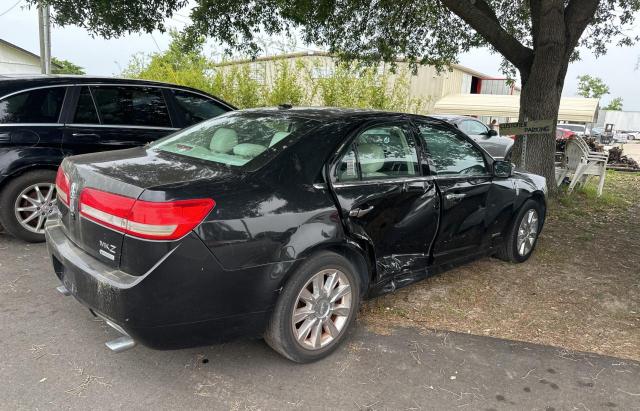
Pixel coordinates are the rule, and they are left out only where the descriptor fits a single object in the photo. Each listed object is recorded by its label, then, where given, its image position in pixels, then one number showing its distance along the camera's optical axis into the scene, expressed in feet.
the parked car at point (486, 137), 43.63
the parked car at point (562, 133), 76.70
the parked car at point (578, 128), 110.95
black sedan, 7.69
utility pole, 46.44
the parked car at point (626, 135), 152.13
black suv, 14.87
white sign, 22.26
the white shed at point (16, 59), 81.20
